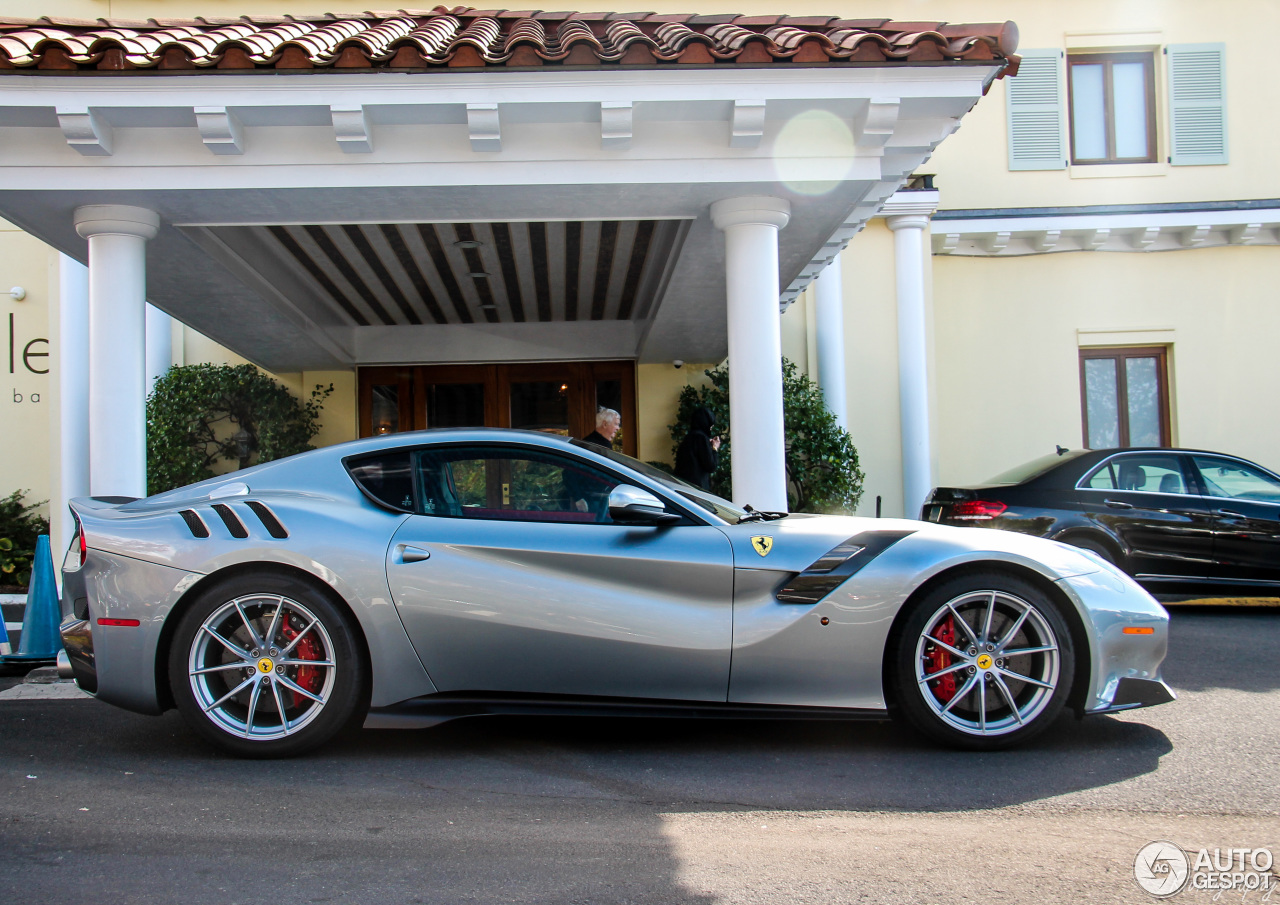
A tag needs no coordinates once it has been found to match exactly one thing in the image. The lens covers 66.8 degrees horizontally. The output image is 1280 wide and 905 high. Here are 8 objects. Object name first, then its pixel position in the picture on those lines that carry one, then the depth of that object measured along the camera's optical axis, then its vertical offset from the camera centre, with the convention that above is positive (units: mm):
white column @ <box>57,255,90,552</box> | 9297 +1144
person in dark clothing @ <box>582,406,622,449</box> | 7371 +410
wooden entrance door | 11750 +1034
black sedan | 7770 -362
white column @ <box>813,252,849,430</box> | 11500 +1612
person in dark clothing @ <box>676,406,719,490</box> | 8617 +254
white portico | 5270 +1976
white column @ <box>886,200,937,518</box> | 11500 +1384
